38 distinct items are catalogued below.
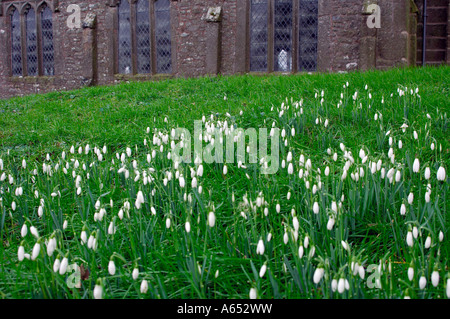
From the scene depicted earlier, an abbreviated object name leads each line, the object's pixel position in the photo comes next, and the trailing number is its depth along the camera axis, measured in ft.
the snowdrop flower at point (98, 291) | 5.81
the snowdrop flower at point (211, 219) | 7.39
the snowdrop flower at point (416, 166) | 9.03
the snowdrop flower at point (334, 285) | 5.93
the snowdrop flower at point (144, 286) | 6.30
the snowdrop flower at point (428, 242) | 6.66
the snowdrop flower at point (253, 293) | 5.84
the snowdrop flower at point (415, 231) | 6.82
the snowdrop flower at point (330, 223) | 7.13
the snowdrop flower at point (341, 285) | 5.75
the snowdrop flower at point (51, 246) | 6.49
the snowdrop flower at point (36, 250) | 6.35
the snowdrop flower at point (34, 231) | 6.90
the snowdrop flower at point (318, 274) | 5.89
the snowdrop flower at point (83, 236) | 7.19
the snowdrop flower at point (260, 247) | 6.76
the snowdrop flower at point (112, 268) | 6.41
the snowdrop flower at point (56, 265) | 6.45
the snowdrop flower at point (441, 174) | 8.29
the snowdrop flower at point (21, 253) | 6.53
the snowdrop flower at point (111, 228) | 7.59
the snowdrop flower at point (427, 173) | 8.59
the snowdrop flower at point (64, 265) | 6.09
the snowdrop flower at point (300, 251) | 6.60
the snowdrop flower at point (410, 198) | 8.01
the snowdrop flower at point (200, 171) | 9.53
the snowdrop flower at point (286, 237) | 7.11
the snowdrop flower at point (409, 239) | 6.64
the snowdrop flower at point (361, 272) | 6.13
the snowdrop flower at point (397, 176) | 8.75
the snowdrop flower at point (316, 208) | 7.95
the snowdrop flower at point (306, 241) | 6.84
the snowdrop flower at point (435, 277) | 5.82
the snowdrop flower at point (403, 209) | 7.97
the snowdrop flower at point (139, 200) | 8.58
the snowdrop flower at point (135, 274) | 6.36
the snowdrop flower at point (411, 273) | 6.01
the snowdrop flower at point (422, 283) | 5.88
